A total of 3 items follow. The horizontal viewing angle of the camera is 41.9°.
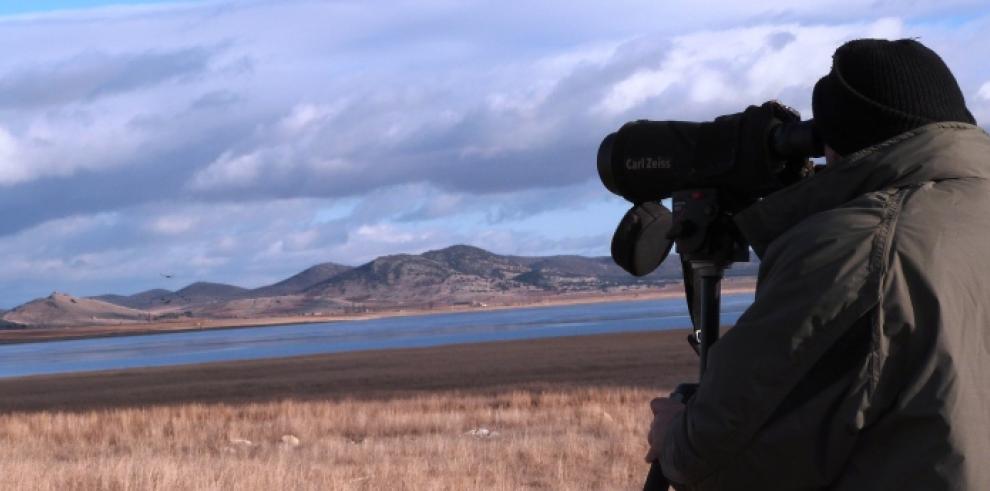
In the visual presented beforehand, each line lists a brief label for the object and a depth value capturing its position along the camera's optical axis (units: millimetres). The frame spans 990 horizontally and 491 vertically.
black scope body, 2371
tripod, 2471
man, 1838
